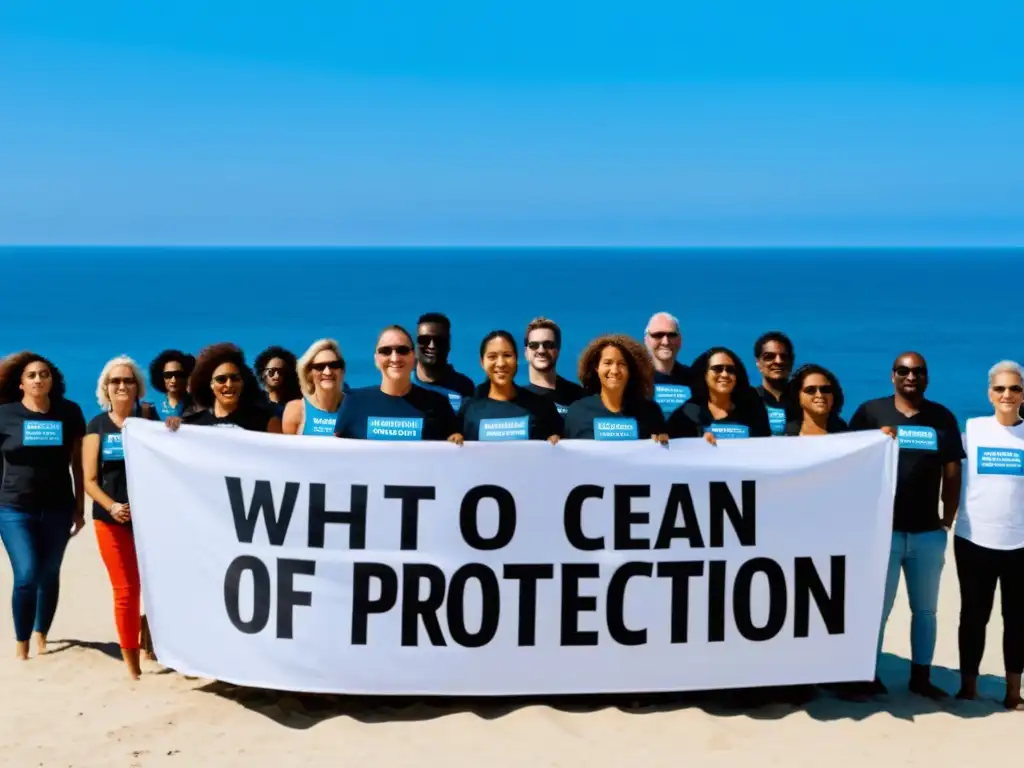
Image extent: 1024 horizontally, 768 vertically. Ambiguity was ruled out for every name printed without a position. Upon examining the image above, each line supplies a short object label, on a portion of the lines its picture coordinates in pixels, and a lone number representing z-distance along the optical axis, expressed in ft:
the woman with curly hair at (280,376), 25.43
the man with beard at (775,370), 23.30
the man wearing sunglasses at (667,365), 24.44
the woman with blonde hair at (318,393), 22.04
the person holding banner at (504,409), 20.80
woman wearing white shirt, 20.72
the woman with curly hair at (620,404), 20.70
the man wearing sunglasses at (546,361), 23.17
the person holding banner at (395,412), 20.67
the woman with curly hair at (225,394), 22.15
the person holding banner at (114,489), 21.98
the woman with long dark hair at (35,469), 23.32
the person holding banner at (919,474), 20.95
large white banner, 20.24
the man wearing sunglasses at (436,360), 25.88
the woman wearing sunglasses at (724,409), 21.38
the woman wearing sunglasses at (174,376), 24.12
